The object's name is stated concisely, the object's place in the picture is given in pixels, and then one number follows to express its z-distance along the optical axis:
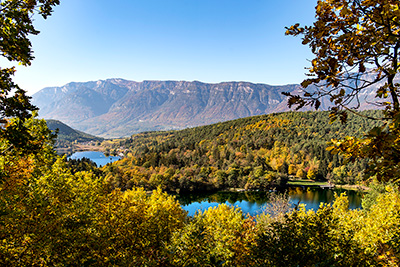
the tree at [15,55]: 5.28
